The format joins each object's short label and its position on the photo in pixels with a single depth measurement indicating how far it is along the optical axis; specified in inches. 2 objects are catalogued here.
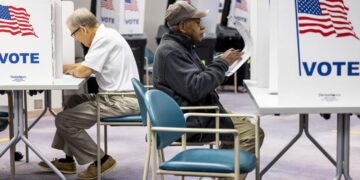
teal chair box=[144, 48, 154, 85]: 349.0
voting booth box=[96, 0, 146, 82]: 296.4
